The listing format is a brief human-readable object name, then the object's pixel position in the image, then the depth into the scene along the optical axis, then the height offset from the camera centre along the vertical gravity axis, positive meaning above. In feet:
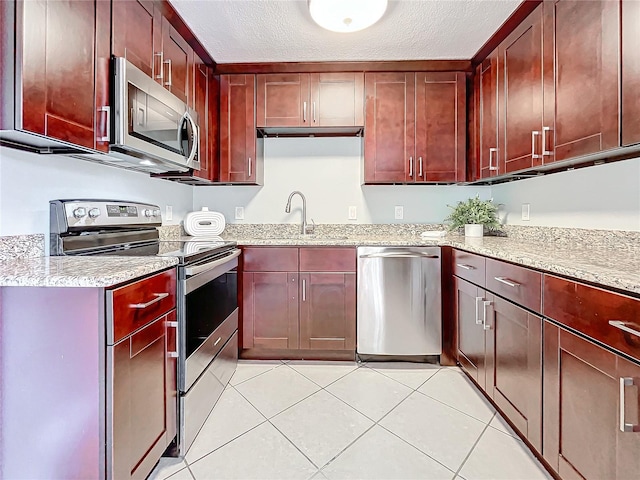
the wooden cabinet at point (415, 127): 8.09 +2.83
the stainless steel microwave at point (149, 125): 4.54 +1.89
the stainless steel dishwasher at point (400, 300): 7.29 -1.34
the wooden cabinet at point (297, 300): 7.51 -1.37
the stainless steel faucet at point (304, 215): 8.85 +0.70
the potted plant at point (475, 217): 8.14 +0.61
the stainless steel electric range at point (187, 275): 4.62 -0.57
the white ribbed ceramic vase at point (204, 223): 8.41 +0.45
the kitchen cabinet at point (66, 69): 3.40 +1.99
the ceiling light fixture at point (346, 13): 5.34 +3.85
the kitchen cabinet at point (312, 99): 8.13 +3.54
